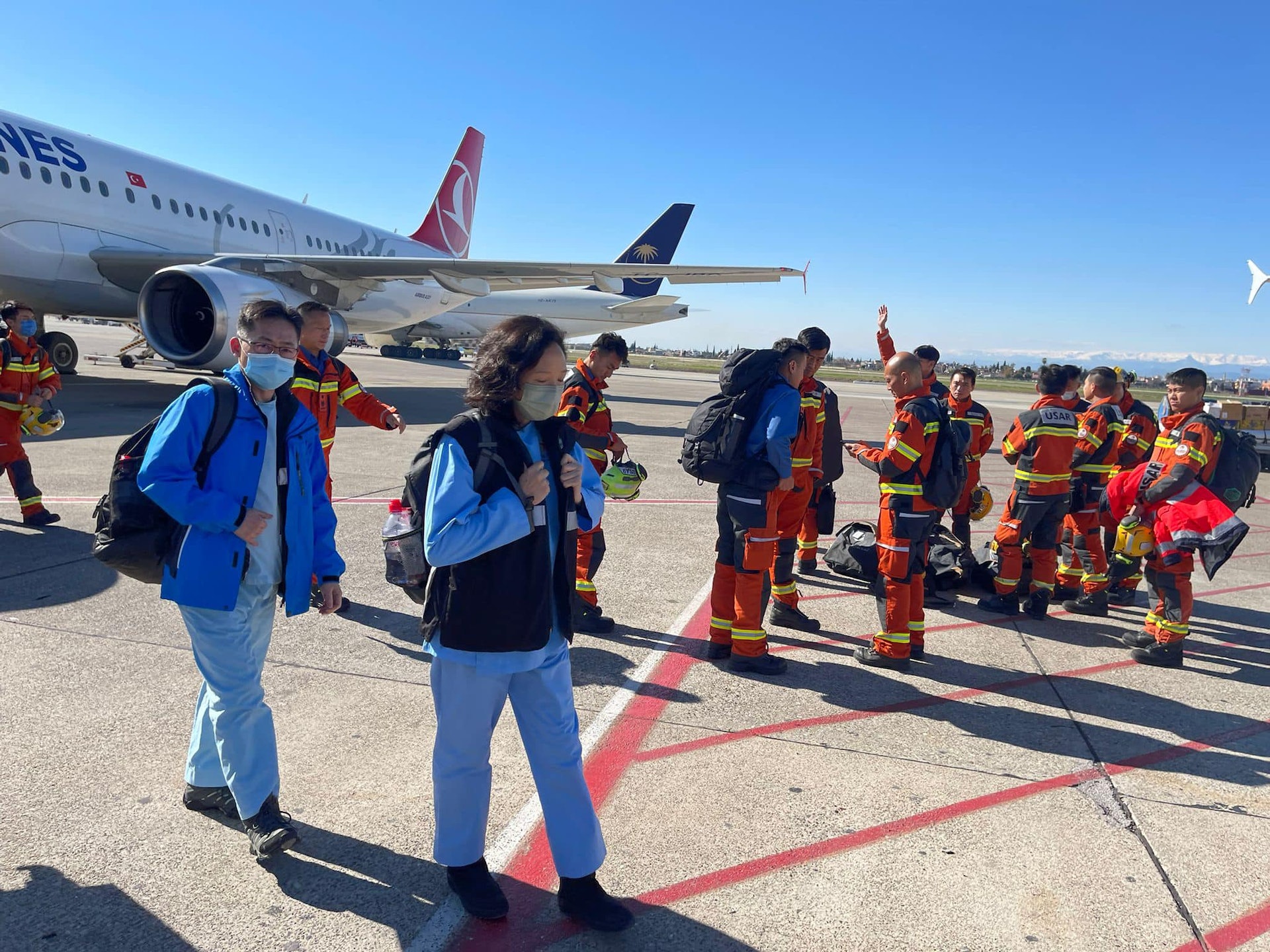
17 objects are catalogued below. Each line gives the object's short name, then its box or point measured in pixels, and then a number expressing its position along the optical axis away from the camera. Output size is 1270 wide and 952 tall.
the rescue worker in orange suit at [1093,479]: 6.46
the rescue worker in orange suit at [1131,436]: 7.38
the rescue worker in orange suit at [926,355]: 6.38
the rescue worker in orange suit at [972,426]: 7.24
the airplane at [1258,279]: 30.66
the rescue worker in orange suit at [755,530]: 4.59
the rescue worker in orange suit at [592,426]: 5.33
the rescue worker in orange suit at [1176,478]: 5.12
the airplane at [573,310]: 35.25
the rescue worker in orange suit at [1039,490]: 5.98
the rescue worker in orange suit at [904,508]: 4.89
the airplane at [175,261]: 13.02
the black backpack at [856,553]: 6.95
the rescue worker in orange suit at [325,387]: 5.52
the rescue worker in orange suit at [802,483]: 5.43
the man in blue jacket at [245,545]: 2.63
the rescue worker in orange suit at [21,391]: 6.54
